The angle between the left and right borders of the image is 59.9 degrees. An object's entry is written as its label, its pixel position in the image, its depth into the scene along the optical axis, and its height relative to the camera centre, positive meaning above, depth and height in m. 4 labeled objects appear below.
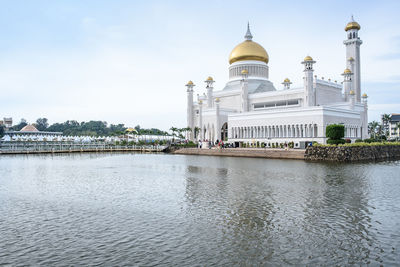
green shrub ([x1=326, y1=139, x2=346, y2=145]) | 37.97 -0.34
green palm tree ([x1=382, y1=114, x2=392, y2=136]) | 86.50 +4.86
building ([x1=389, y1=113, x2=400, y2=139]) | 96.02 +3.79
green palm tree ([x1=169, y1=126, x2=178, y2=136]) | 66.50 +2.05
